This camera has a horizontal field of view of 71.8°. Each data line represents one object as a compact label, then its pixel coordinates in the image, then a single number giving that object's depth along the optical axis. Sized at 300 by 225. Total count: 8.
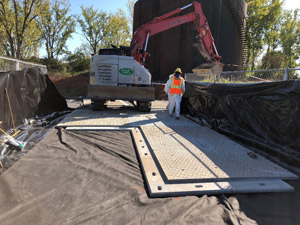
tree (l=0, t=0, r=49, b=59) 18.39
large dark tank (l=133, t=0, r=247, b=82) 16.61
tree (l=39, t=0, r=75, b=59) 31.02
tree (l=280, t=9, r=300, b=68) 32.53
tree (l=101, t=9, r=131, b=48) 34.28
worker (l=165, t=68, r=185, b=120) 7.19
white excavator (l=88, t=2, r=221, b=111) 7.88
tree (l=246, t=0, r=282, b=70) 27.91
